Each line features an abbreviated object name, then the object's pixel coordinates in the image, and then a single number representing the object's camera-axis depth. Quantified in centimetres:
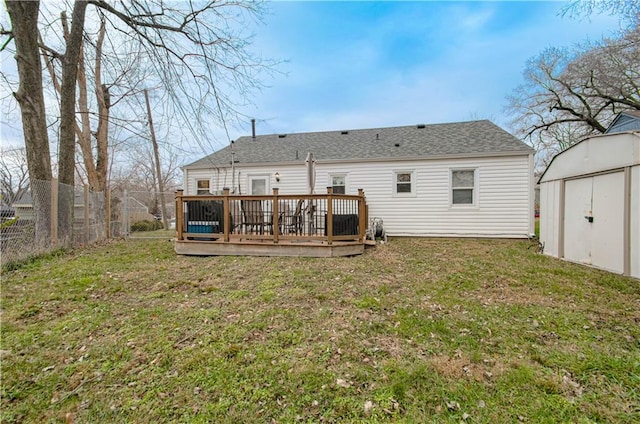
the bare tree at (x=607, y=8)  730
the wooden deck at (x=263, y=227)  632
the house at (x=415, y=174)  925
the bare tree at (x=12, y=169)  1330
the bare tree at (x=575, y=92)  1263
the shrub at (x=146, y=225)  1406
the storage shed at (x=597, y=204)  467
